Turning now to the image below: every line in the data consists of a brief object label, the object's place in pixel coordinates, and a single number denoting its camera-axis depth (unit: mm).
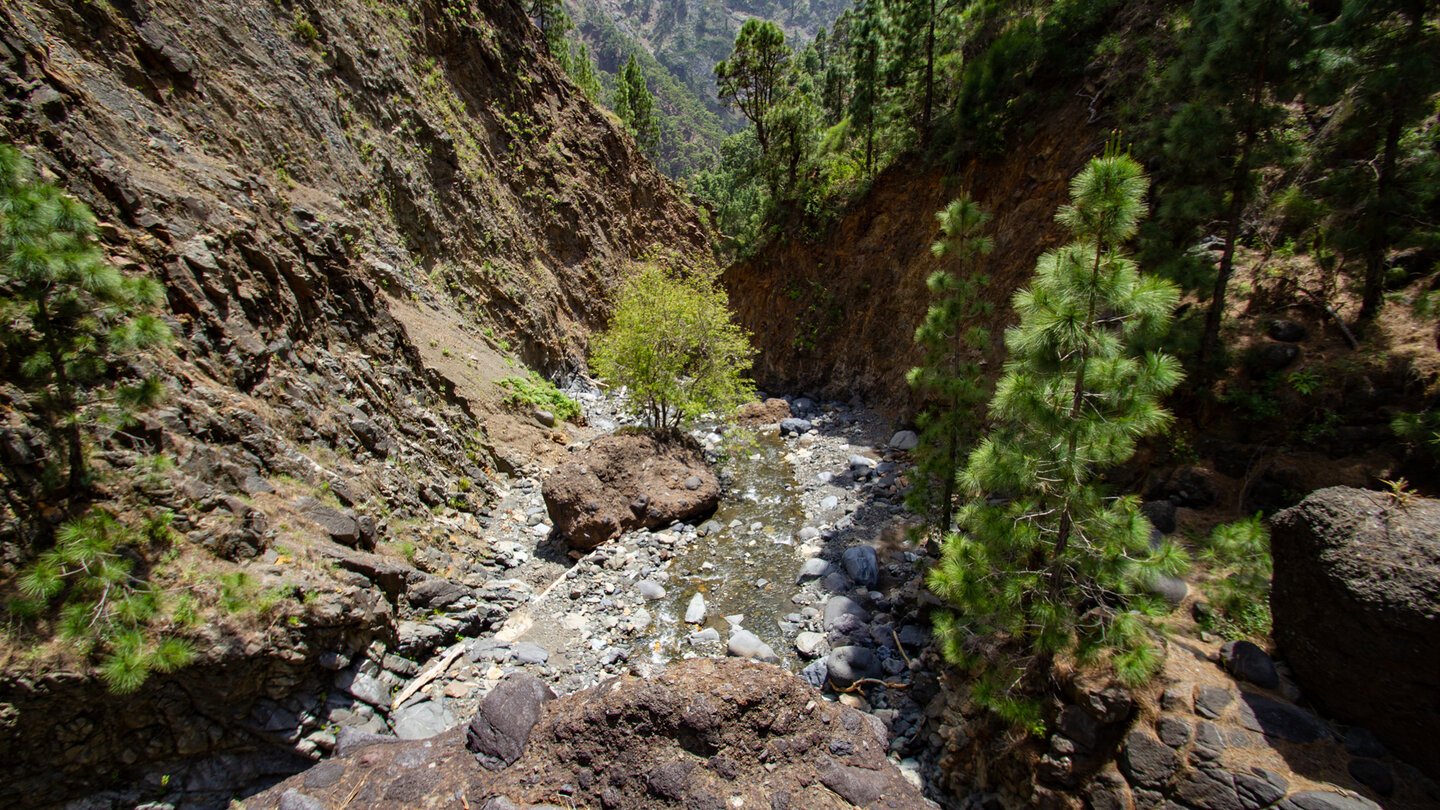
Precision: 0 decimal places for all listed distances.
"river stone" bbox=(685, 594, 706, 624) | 9279
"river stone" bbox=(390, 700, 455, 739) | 6371
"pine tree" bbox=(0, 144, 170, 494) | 4488
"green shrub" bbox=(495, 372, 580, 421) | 15250
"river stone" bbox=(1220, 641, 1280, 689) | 4750
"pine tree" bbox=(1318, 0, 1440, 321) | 5852
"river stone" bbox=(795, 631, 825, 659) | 8492
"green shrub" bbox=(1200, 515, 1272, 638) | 5270
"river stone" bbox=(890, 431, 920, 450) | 16016
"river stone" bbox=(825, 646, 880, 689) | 7754
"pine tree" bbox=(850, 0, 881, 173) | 20375
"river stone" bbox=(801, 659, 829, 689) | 7891
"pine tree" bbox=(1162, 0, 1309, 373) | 6738
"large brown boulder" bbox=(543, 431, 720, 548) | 11016
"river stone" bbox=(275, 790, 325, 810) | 5203
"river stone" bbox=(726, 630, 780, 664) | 8438
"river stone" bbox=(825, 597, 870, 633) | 8836
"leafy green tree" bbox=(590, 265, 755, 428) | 13891
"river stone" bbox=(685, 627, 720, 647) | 8805
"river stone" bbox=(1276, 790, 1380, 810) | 3789
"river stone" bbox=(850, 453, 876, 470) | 15164
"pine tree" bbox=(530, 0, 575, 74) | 39438
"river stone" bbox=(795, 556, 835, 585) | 10398
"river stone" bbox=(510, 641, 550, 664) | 7836
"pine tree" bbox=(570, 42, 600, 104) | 44750
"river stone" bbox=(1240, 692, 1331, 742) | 4320
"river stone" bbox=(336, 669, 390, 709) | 6375
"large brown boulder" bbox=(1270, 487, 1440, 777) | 3891
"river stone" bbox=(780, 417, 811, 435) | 19531
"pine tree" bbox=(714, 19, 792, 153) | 27125
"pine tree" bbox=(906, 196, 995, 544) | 8102
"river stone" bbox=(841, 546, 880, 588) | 10000
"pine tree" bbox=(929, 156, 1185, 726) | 4387
